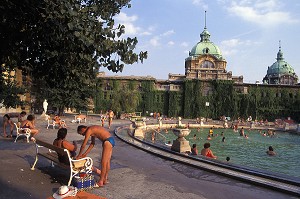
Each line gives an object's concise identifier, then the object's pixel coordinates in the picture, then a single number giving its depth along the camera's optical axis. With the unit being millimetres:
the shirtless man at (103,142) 6711
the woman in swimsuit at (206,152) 12430
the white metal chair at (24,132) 12977
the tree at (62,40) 5273
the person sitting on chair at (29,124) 13285
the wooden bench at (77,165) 6430
